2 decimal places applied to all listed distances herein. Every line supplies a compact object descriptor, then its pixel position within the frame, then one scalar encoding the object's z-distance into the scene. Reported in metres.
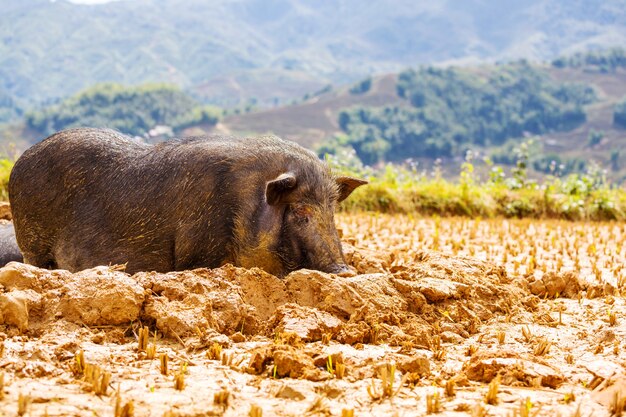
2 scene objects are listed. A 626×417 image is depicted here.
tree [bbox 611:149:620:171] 100.71
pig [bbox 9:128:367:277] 5.12
